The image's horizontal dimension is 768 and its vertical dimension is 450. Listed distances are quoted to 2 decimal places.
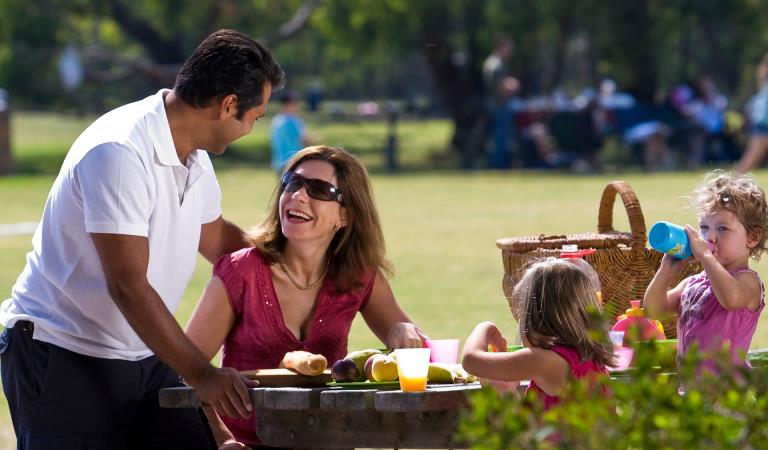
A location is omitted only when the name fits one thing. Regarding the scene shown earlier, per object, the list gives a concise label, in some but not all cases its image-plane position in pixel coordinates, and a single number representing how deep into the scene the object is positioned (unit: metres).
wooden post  55.31
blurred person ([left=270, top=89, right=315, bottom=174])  33.97
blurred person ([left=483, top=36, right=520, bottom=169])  55.62
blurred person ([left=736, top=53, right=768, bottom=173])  37.66
